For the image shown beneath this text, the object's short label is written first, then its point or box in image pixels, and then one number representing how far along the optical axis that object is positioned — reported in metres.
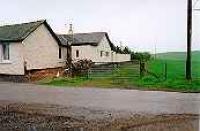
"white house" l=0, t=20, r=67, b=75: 13.00
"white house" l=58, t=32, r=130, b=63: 16.12
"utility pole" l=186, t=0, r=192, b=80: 10.55
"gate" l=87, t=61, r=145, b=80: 11.57
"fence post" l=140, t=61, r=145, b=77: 11.64
